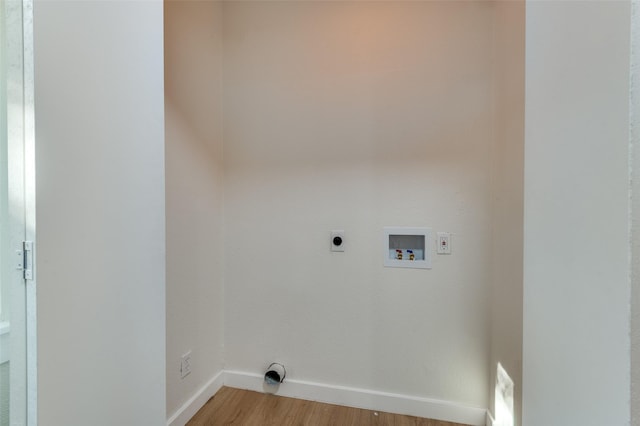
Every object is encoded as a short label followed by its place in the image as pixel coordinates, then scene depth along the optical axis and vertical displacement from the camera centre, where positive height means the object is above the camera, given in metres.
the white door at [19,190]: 0.66 +0.05
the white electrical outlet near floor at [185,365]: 1.56 -0.88
